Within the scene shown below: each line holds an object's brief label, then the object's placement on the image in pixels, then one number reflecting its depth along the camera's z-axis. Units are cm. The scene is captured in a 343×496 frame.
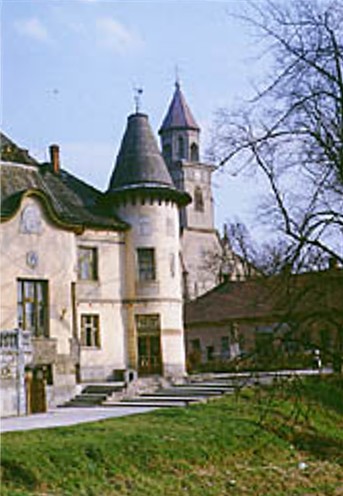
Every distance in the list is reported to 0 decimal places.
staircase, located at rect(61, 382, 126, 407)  2605
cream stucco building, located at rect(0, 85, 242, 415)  2661
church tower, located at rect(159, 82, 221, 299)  7775
